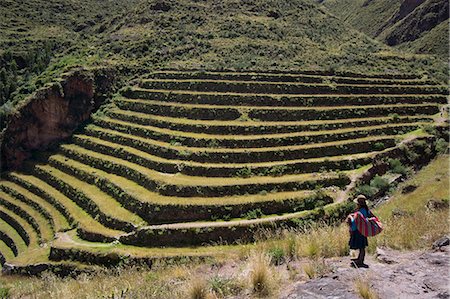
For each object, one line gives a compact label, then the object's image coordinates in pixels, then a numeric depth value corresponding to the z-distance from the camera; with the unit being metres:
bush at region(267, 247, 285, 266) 8.45
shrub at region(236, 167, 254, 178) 28.25
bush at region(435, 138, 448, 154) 34.12
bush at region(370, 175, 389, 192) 28.75
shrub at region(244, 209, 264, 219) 25.41
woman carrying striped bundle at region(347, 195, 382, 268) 7.82
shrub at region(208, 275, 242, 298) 7.02
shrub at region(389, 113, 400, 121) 35.91
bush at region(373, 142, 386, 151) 32.25
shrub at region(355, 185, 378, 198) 27.78
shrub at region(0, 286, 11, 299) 10.43
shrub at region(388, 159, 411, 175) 30.86
